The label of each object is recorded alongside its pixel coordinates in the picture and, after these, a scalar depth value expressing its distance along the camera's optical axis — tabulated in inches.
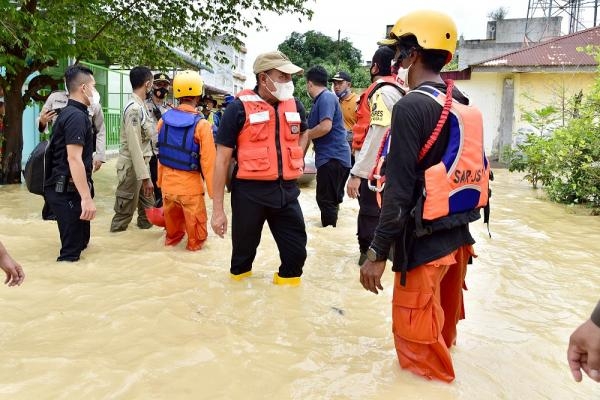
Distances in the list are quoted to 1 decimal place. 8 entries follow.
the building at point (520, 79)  673.0
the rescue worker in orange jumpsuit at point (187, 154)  211.0
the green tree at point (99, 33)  318.0
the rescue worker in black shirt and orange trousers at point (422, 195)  104.3
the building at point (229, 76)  1588.7
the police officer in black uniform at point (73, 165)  183.2
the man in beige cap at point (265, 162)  161.3
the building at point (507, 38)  1226.0
